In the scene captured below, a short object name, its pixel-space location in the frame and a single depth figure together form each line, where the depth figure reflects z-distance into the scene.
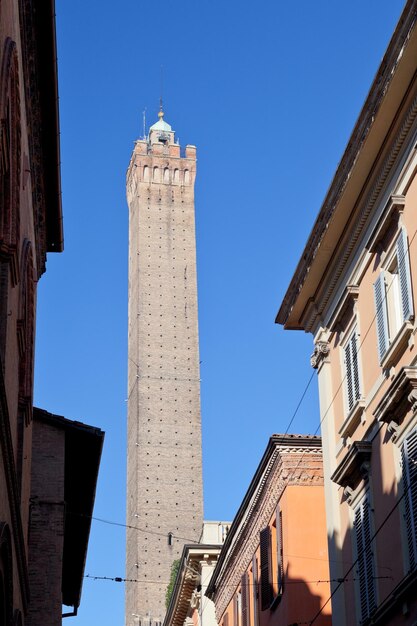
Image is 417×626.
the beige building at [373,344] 15.20
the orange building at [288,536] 22.12
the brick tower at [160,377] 83.00
